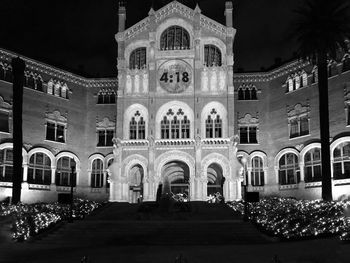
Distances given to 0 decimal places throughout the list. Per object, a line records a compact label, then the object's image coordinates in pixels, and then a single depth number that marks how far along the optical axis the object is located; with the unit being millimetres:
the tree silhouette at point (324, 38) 38281
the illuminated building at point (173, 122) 50219
